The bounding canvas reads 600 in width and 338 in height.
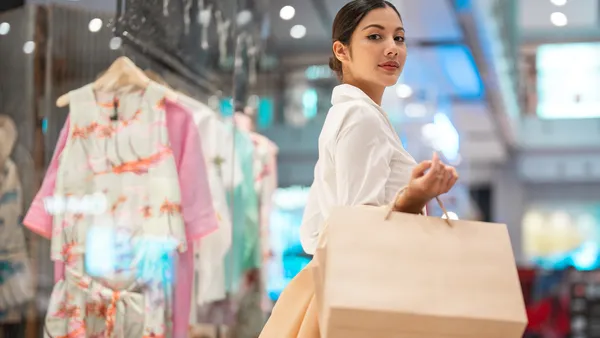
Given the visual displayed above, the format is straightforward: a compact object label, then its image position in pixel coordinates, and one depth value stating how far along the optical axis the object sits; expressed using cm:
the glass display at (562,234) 1467
